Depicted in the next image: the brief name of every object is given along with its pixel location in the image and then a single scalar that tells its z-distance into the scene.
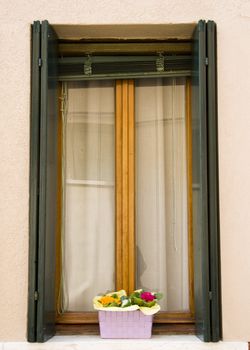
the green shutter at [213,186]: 3.90
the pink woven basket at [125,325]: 3.93
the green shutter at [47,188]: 3.89
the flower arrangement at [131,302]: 3.88
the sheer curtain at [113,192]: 4.28
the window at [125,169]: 3.91
